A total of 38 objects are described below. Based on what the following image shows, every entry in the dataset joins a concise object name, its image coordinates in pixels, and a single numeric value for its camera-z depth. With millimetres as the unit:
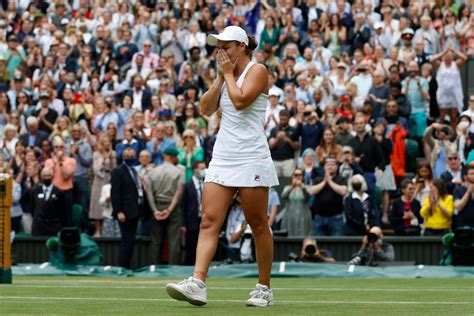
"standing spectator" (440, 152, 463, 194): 22875
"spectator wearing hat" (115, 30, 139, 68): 30484
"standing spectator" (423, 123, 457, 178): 23812
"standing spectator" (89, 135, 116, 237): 24797
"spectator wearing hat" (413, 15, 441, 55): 27438
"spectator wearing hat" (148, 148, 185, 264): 22812
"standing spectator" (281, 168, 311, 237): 22828
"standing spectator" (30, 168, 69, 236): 24047
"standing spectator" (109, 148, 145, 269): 22609
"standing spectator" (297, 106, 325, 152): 24781
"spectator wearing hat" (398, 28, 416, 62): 27048
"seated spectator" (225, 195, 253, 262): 22167
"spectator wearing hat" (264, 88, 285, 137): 25719
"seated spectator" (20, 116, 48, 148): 27000
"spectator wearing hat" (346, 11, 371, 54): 28348
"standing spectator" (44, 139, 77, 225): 24406
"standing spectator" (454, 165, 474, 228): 21094
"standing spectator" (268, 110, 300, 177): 24734
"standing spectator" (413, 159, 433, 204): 22141
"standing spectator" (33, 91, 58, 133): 28141
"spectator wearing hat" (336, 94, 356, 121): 25234
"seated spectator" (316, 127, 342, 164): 23828
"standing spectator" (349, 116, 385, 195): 23750
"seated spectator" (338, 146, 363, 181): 23156
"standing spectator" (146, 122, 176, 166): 25078
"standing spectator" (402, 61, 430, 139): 25766
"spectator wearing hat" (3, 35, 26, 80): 31484
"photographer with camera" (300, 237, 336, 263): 21250
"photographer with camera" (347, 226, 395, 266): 20453
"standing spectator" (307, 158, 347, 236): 22641
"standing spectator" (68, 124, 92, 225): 25562
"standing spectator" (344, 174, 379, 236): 22172
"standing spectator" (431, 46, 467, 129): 25984
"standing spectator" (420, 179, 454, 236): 21375
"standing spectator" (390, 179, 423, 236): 21995
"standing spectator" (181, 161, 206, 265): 22688
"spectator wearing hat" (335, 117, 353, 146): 24228
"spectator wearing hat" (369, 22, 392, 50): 27938
